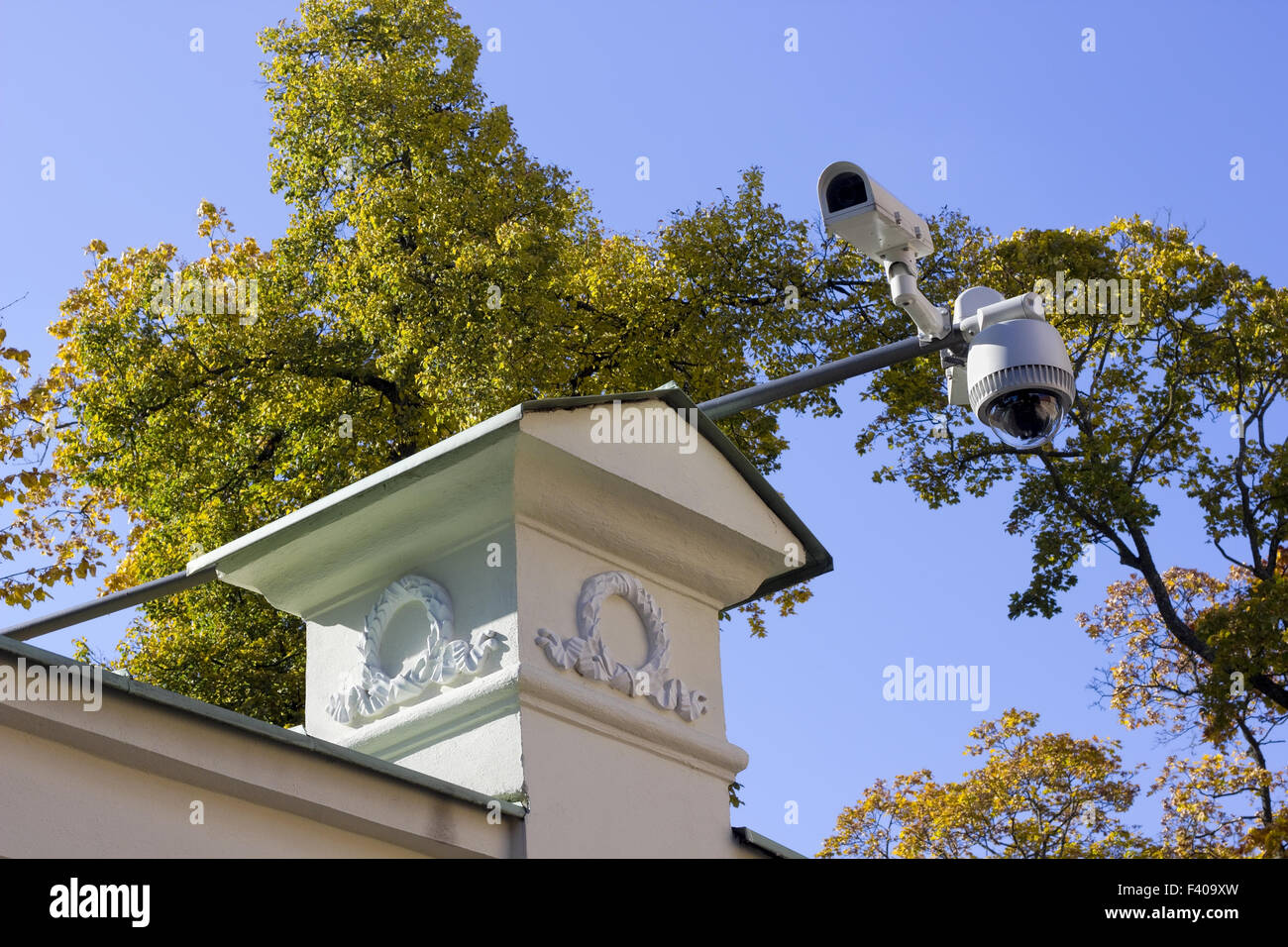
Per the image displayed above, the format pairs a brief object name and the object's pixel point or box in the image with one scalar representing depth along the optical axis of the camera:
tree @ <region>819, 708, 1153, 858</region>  20.72
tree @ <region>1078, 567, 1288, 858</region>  16.34
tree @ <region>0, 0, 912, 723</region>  14.56
